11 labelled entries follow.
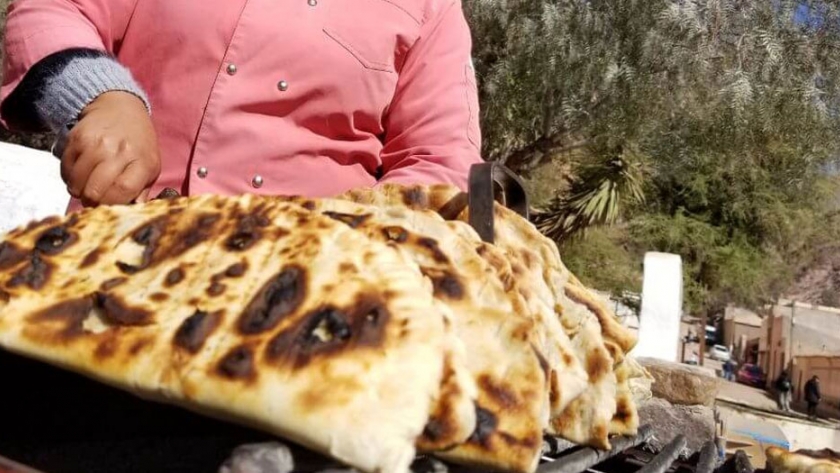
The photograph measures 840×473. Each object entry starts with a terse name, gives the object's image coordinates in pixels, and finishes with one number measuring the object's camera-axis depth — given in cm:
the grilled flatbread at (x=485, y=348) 77
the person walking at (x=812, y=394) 2077
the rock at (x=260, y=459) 57
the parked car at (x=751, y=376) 3244
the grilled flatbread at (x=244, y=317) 65
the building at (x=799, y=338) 2683
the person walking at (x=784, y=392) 2254
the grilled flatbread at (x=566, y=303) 105
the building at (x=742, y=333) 3650
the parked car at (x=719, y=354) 3491
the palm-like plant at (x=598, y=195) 1265
